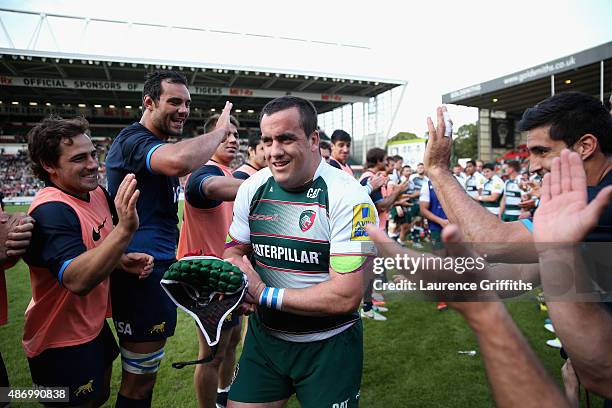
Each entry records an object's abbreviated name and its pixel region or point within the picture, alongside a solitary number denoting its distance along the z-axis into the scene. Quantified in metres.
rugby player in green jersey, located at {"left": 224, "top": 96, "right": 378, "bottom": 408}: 1.89
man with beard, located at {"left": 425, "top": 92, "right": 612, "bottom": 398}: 1.81
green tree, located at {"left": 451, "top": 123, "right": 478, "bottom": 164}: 67.88
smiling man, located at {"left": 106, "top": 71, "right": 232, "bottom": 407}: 2.52
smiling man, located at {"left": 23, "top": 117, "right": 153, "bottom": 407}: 1.87
